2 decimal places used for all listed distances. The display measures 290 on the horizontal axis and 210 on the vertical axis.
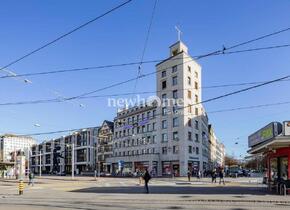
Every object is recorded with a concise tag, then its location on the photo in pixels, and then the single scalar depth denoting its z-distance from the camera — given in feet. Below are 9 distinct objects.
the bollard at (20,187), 58.35
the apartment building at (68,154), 236.65
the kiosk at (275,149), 49.67
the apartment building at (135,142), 165.18
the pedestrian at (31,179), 87.71
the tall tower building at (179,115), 151.60
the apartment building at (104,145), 209.62
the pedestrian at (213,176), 91.86
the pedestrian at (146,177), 56.27
